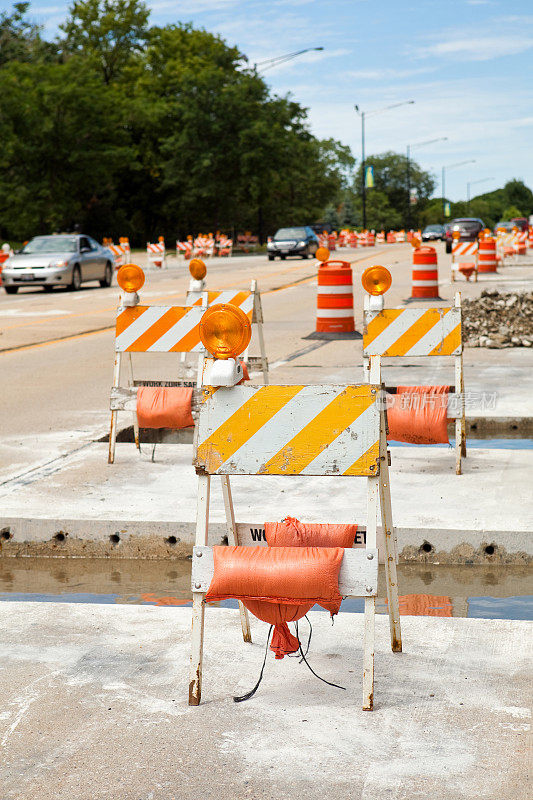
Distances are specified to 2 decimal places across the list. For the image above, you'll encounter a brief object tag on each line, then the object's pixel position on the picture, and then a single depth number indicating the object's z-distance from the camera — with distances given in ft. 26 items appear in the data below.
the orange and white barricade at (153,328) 26.96
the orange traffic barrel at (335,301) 55.42
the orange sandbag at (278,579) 12.54
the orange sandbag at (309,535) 13.53
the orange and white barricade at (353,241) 240.73
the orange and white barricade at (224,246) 195.83
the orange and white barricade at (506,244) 147.02
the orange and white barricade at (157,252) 145.87
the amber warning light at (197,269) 33.45
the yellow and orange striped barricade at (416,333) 25.91
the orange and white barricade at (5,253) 120.14
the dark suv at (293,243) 158.51
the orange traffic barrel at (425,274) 79.61
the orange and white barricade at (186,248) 183.83
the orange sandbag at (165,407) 25.20
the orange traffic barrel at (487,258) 117.19
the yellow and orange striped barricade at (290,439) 12.83
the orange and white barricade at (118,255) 141.18
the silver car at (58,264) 94.12
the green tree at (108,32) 277.44
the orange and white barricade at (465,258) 101.14
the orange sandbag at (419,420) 24.12
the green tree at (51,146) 207.72
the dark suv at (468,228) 175.01
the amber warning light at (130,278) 26.45
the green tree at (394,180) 596.70
